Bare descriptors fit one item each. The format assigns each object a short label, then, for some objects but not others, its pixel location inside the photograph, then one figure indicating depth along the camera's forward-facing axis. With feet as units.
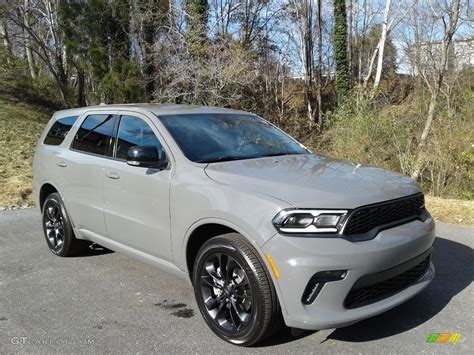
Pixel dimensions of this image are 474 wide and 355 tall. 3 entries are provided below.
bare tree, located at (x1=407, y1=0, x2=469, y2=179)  40.29
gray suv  10.02
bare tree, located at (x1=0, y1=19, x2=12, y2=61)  74.11
